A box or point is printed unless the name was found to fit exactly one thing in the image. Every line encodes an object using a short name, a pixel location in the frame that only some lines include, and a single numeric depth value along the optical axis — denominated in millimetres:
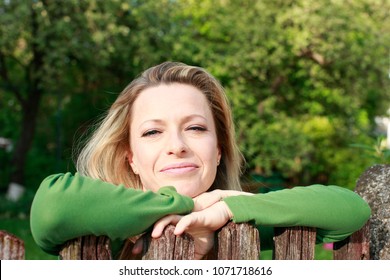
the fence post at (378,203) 1644
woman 1377
